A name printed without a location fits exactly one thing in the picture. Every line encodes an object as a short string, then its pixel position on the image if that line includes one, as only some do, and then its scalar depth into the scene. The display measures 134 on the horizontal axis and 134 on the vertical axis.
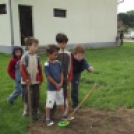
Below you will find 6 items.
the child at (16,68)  4.22
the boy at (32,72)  3.72
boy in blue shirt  3.52
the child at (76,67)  3.89
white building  11.77
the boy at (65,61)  3.64
